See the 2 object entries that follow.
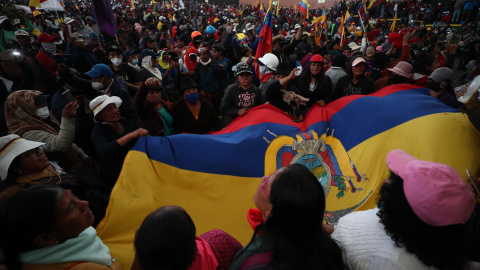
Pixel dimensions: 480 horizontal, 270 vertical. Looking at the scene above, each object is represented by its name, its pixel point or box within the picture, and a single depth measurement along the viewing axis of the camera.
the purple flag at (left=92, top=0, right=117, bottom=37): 5.34
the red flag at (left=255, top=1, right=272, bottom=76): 5.55
